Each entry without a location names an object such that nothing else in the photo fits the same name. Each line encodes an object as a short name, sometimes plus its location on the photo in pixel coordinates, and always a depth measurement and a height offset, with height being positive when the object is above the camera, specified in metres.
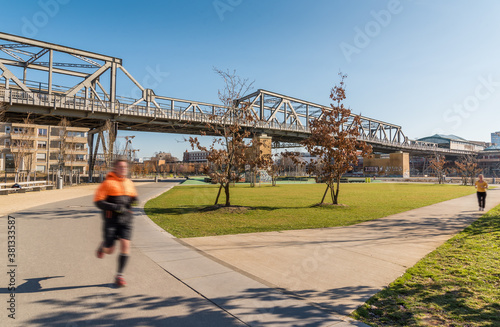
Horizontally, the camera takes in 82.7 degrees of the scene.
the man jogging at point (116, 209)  4.39 -0.64
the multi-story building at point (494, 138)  163.38 +22.11
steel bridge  36.94 +9.07
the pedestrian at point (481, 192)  13.50 -0.77
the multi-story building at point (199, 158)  191.19 +8.22
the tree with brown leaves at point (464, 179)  42.02 -0.53
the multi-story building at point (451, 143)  127.74 +15.15
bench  19.93 -1.83
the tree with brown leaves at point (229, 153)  13.22 +0.85
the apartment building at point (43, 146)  66.75 +5.08
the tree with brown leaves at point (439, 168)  48.01 +1.19
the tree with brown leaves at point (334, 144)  15.20 +1.57
